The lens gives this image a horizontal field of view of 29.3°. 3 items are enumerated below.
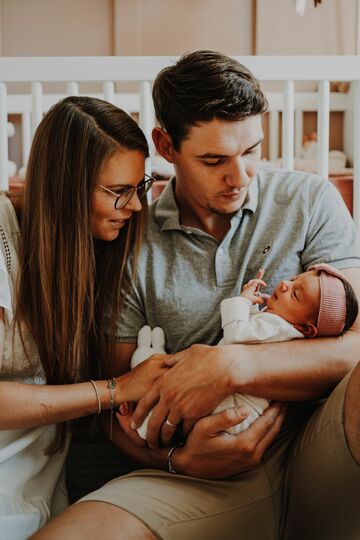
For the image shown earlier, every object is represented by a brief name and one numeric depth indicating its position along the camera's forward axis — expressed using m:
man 1.31
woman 1.47
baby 1.40
